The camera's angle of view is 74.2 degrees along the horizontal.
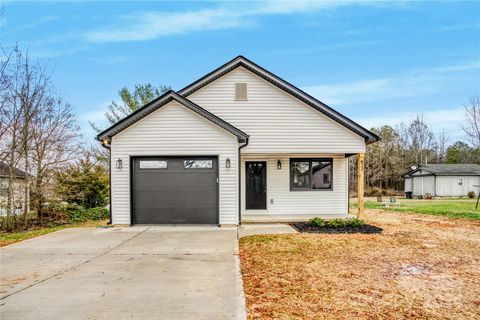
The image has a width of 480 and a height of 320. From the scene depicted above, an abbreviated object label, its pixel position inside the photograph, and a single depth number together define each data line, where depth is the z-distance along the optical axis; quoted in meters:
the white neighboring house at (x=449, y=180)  32.59
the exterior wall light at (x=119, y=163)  10.45
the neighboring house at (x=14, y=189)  12.33
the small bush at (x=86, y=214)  14.13
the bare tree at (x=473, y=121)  19.73
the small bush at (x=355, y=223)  10.37
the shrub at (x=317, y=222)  10.31
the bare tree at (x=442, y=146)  50.25
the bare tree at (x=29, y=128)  12.34
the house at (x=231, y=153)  10.45
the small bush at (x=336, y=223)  10.27
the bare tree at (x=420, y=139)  47.38
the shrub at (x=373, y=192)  36.08
